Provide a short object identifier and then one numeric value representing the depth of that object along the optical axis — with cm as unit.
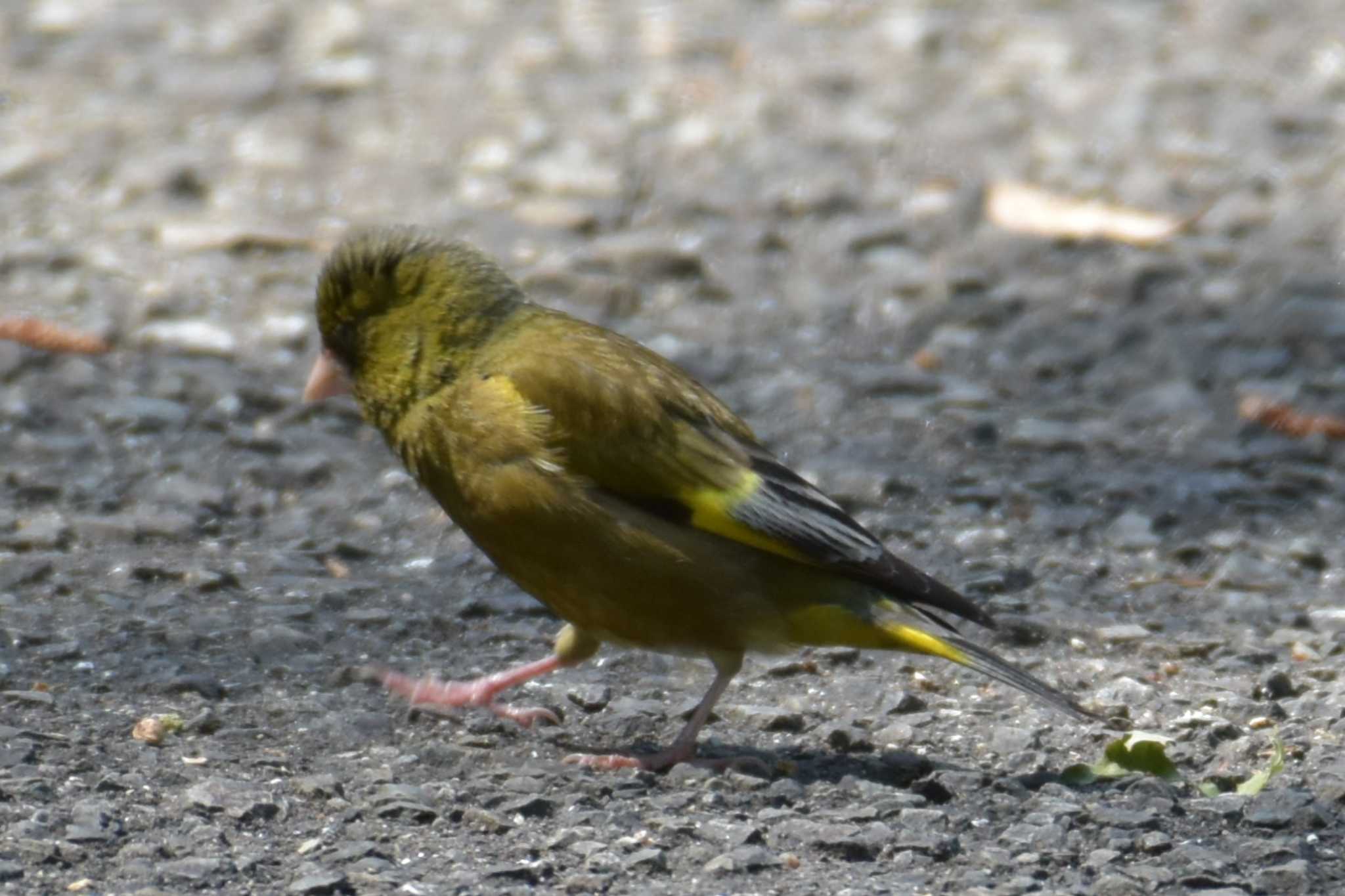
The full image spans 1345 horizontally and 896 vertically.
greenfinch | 809
